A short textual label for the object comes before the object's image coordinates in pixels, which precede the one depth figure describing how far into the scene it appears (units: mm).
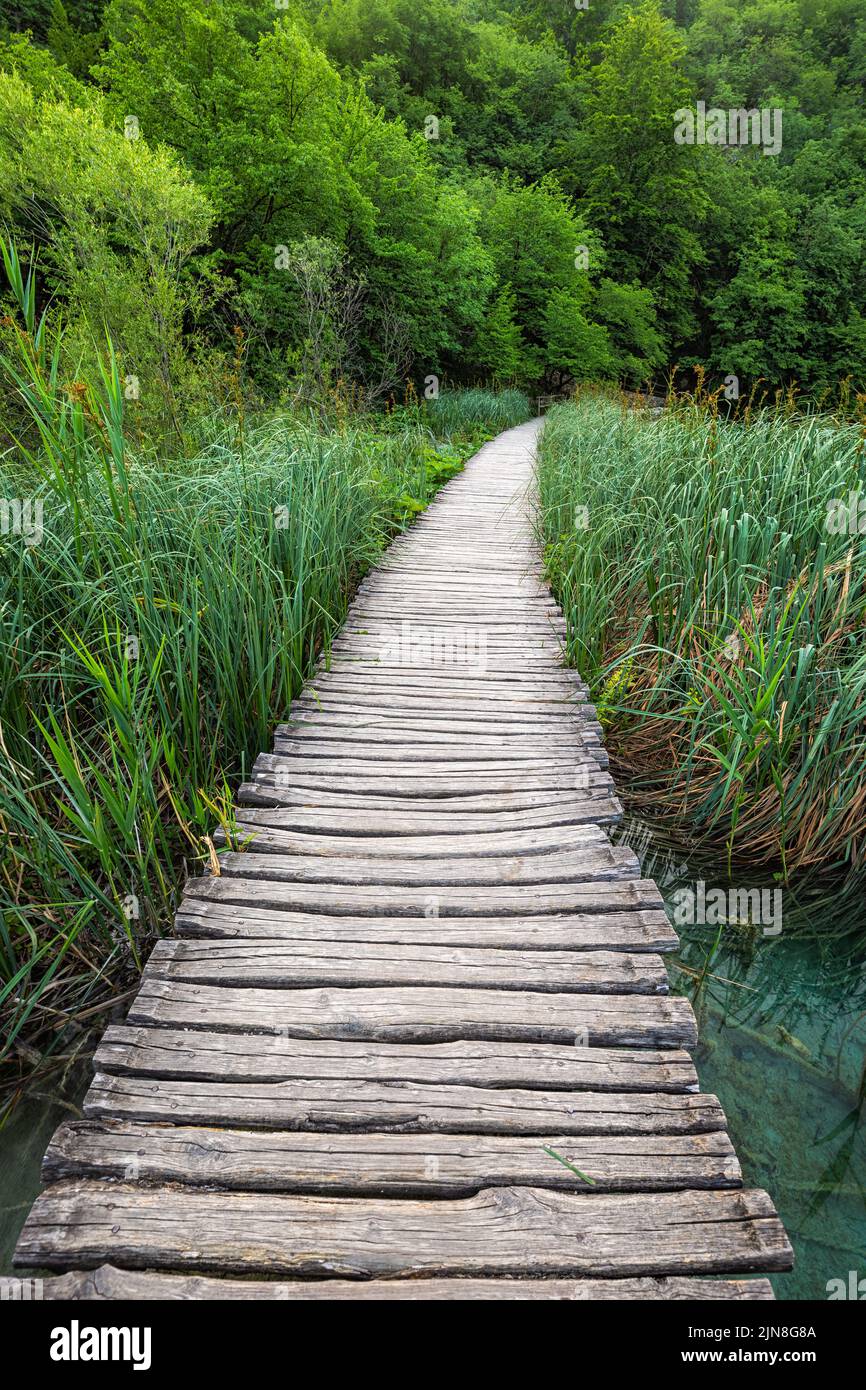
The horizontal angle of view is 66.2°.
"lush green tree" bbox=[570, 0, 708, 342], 23875
